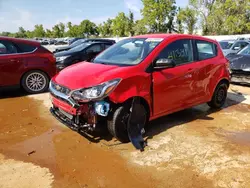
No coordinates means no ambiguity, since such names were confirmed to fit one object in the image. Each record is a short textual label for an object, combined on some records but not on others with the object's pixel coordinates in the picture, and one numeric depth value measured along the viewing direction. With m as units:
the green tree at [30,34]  75.53
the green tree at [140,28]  36.67
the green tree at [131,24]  42.26
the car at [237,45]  9.74
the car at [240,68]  6.27
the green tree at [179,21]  33.02
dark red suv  5.25
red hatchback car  2.84
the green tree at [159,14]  34.25
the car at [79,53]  7.91
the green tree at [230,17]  27.63
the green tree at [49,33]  68.43
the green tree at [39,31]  70.89
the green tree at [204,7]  31.27
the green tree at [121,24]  42.95
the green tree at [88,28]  59.50
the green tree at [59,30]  64.58
